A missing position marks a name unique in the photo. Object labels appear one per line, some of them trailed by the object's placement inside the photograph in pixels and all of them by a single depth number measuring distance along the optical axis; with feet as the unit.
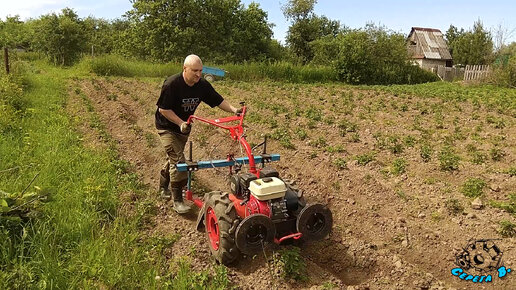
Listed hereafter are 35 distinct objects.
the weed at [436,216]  15.55
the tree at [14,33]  113.80
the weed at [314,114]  32.17
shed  142.41
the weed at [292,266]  11.57
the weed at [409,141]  24.61
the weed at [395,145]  23.41
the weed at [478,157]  21.36
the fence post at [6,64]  40.76
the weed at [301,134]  26.57
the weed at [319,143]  24.94
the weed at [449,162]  20.27
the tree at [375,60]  88.79
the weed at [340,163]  20.75
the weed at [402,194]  17.16
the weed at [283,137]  24.18
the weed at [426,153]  21.90
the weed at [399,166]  20.06
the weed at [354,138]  25.86
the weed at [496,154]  22.01
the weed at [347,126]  28.91
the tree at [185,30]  103.35
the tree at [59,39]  94.77
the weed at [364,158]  21.43
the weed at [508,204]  15.60
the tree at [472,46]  132.16
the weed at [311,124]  29.89
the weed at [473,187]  17.13
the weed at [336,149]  23.38
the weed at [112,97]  41.55
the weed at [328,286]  10.93
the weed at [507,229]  13.99
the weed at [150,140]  25.46
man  15.35
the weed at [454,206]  15.96
